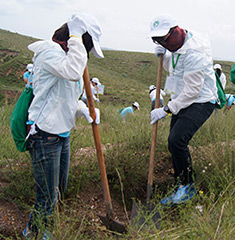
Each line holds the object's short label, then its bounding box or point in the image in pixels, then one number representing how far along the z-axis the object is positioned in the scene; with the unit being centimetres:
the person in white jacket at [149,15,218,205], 242
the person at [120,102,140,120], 709
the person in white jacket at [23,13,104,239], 183
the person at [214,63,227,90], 730
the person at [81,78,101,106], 899
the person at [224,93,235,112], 842
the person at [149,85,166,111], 734
